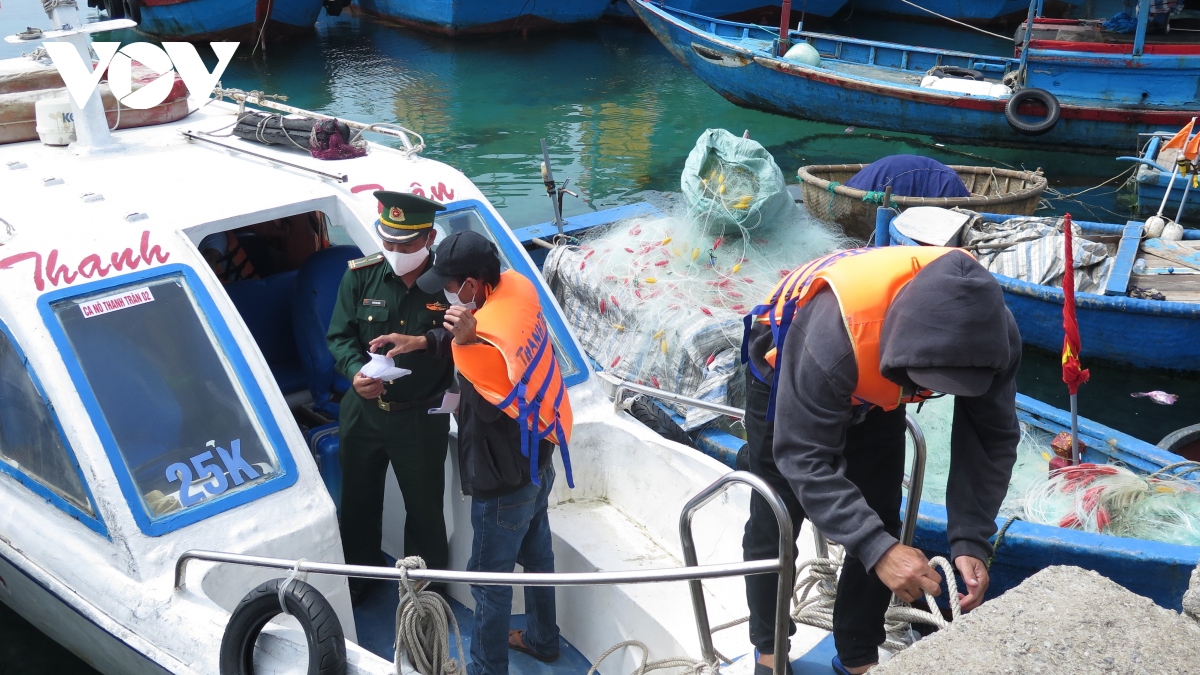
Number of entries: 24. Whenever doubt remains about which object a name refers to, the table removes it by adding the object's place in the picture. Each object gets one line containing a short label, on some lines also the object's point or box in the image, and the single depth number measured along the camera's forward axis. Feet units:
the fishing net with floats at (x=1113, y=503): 15.48
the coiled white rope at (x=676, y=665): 9.33
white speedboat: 10.93
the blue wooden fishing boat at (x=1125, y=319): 24.62
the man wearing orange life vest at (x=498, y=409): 10.98
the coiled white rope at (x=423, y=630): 9.53
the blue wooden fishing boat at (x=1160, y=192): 35.50
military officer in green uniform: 12.39
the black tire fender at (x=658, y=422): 17.85
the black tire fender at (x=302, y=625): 9.45
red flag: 15.42
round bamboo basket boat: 30.30
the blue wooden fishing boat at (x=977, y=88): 45.44
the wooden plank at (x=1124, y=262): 25.54
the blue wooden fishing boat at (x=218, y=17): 76.23
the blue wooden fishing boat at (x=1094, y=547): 13.85
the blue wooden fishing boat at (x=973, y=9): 87.10
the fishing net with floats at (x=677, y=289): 19.53
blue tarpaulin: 31.17
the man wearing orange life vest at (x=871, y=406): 7.28
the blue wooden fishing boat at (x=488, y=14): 79.77
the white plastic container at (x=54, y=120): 15.30
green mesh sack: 22.13
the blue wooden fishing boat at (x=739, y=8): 79.92
